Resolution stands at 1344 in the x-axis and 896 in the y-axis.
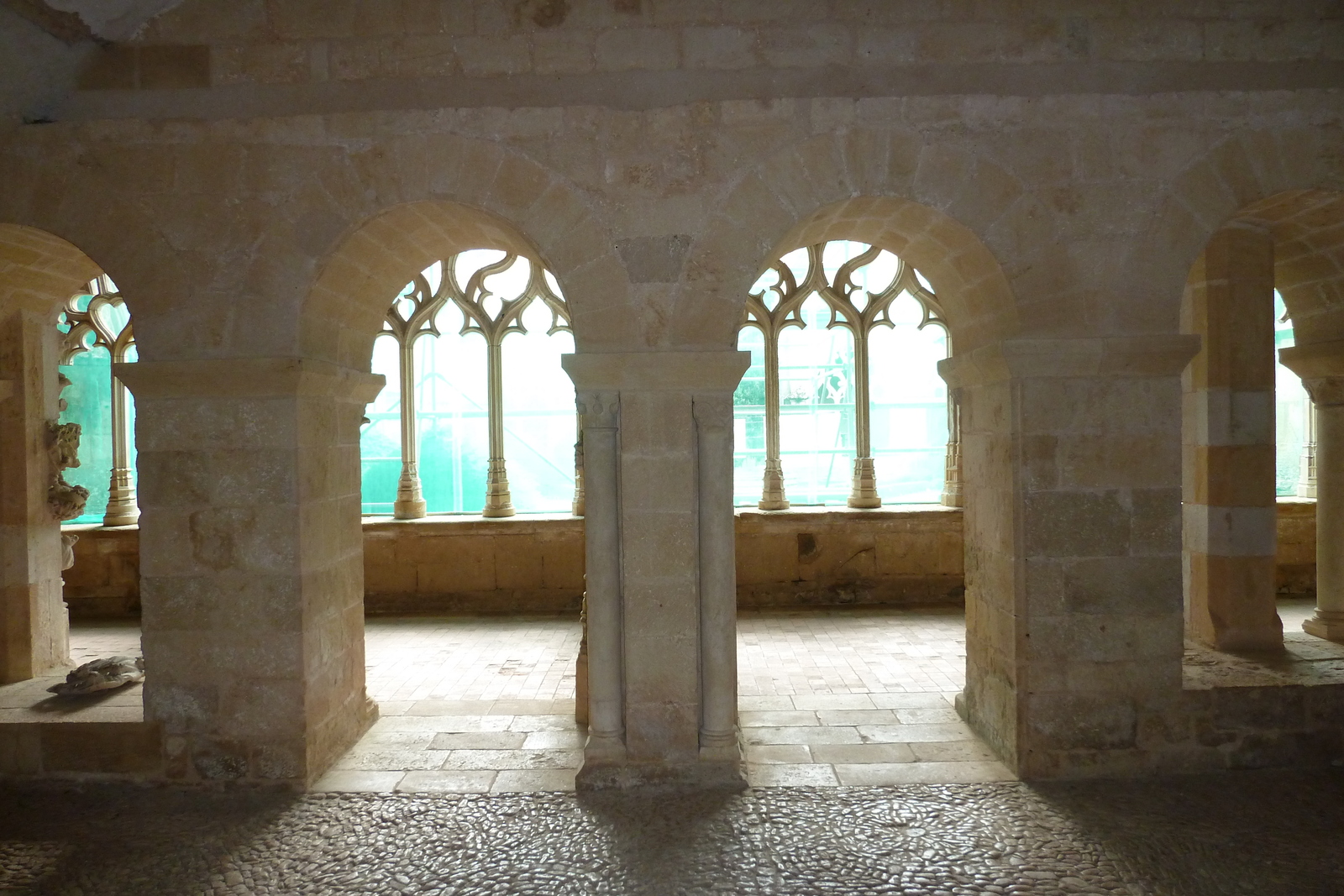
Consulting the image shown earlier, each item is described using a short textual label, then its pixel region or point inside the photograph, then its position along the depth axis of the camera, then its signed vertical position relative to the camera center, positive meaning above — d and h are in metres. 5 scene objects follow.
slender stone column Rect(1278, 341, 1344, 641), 4.81 -0.19
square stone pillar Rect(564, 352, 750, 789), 3.80 -0.53
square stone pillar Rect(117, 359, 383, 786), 3.85 -0.55
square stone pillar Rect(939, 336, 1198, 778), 3.81 -0.51
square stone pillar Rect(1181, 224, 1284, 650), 4.62 +0.00
